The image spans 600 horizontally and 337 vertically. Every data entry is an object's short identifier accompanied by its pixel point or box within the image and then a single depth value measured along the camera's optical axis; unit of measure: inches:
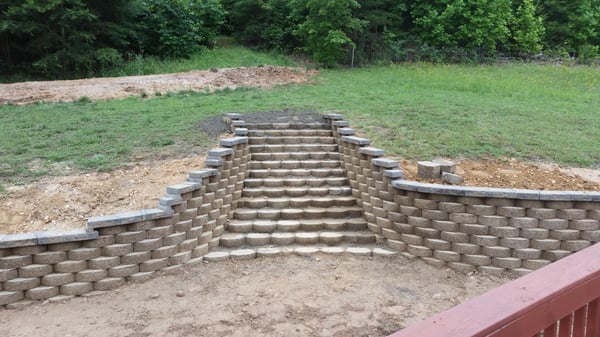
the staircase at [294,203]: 258.8
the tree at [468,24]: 882.8
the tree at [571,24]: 1042.7
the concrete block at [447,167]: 261.7
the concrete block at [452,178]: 255.4
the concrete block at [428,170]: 263.1
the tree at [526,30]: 948.6
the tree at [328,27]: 719.7
